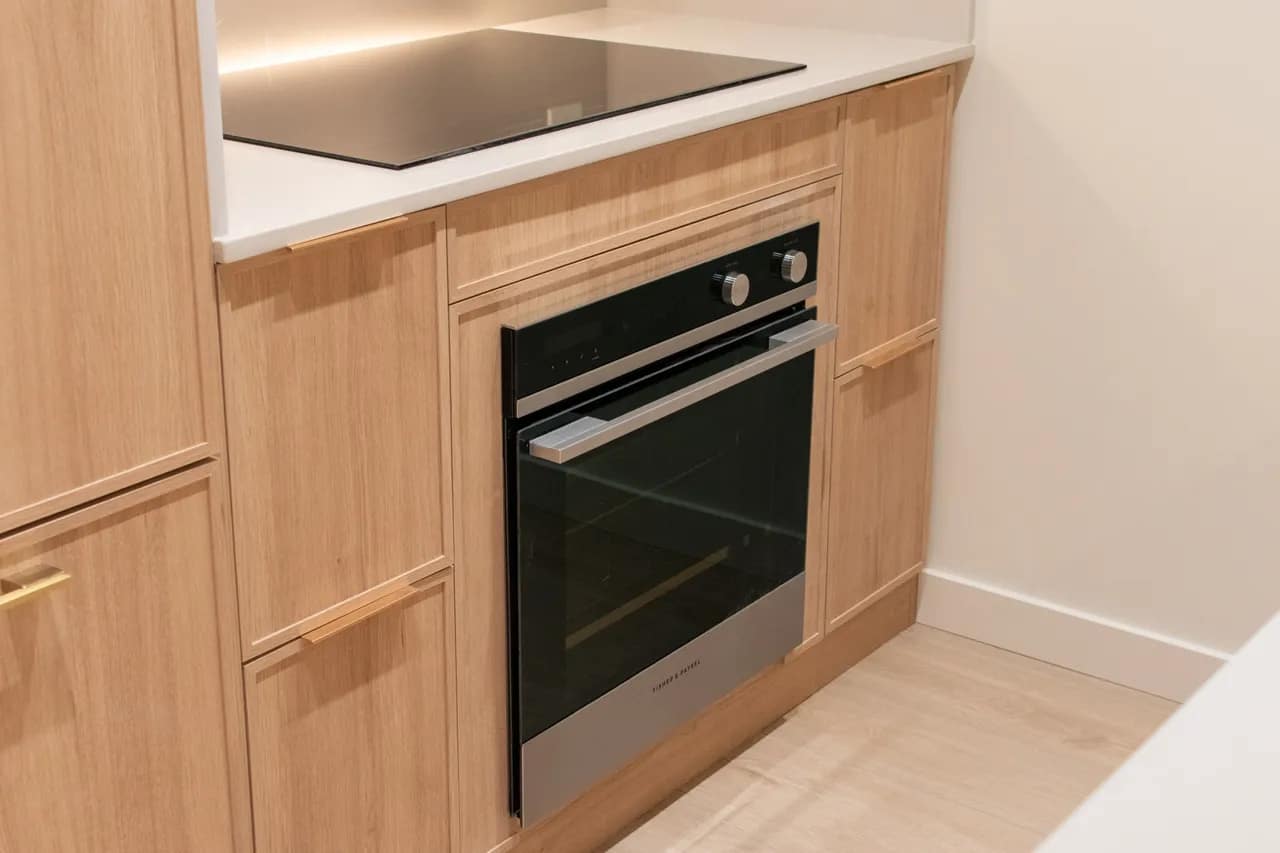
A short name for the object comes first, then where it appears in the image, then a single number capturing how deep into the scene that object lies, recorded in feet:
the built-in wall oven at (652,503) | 6.18
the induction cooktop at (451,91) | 6.01
